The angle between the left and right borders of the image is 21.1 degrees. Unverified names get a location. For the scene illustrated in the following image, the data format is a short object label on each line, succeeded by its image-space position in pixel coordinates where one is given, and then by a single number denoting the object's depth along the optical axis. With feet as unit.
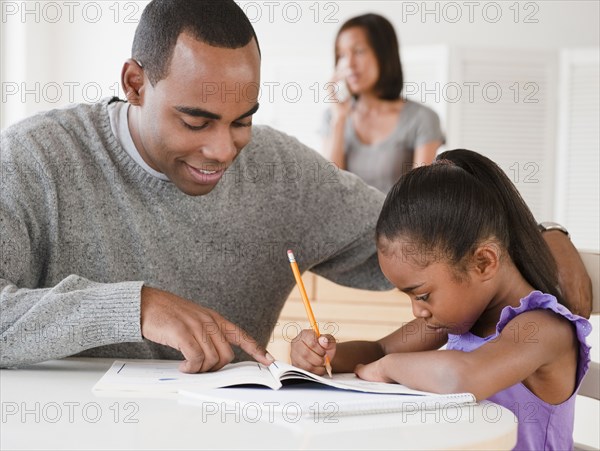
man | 6.68
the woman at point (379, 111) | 14.00
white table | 5.78
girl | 6.71
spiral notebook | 6.14
